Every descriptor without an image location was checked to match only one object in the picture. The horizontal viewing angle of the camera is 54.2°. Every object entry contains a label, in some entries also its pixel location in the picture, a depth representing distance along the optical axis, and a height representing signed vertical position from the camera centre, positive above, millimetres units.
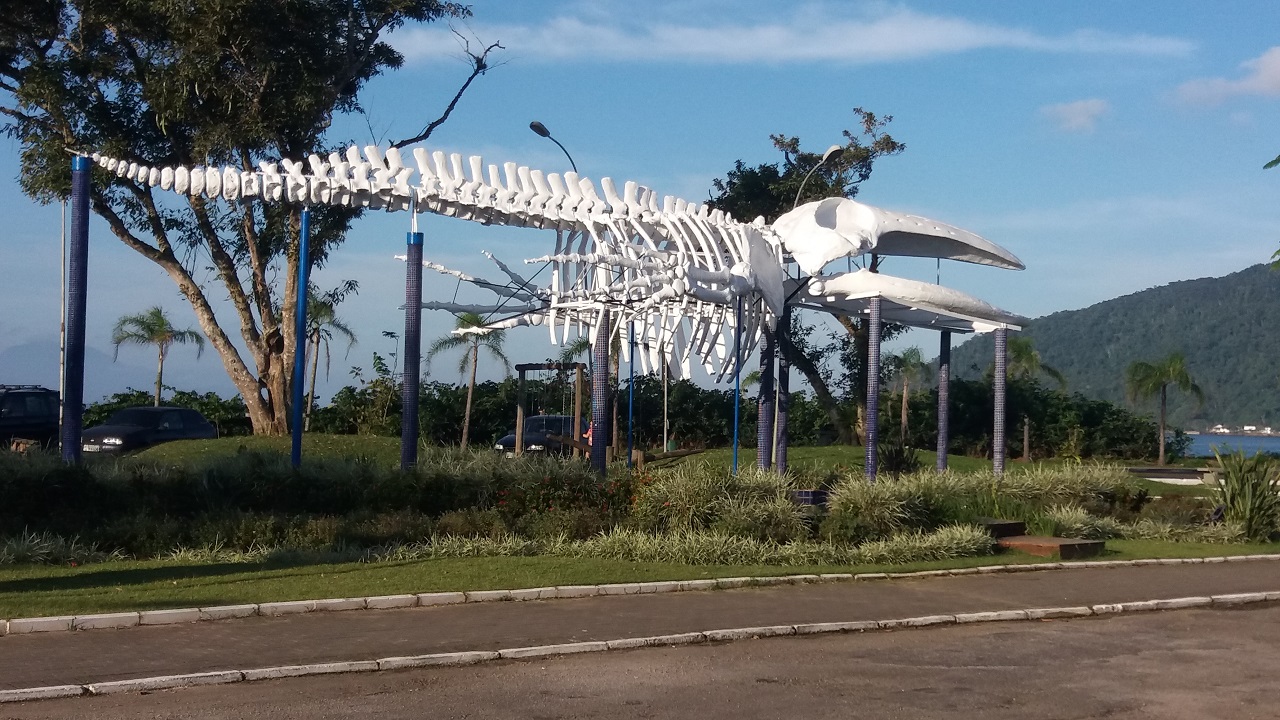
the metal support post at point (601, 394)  16312 +351
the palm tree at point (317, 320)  34312 +2662
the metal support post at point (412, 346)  15375 +876
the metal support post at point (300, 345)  15602 +883
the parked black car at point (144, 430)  25219 -369
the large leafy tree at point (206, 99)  24984 +6390
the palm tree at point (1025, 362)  47531 +2553
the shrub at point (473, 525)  13766 -1180
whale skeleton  14895 +2539
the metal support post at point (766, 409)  19344 +231
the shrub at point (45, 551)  11586 -1332
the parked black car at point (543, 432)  25806 -282
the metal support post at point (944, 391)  21250 +621
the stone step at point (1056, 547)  14906 -1420
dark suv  24328 -85
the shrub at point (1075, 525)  16328 -1245
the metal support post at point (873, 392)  18312 +498
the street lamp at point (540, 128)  22453 +5229
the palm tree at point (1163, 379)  45125 +1906
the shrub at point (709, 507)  14359 -977
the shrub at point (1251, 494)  17406 -864
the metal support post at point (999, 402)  20453 +432
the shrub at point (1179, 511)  18375 -1193
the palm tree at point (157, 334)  38406 +2398
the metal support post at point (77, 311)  14656 +1182
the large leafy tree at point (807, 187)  34750 +6665
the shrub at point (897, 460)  21094 -569
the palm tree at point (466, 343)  36022 +2137
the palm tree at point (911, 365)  42328 +2168
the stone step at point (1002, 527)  15823 -1267
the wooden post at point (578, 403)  22411 +314
